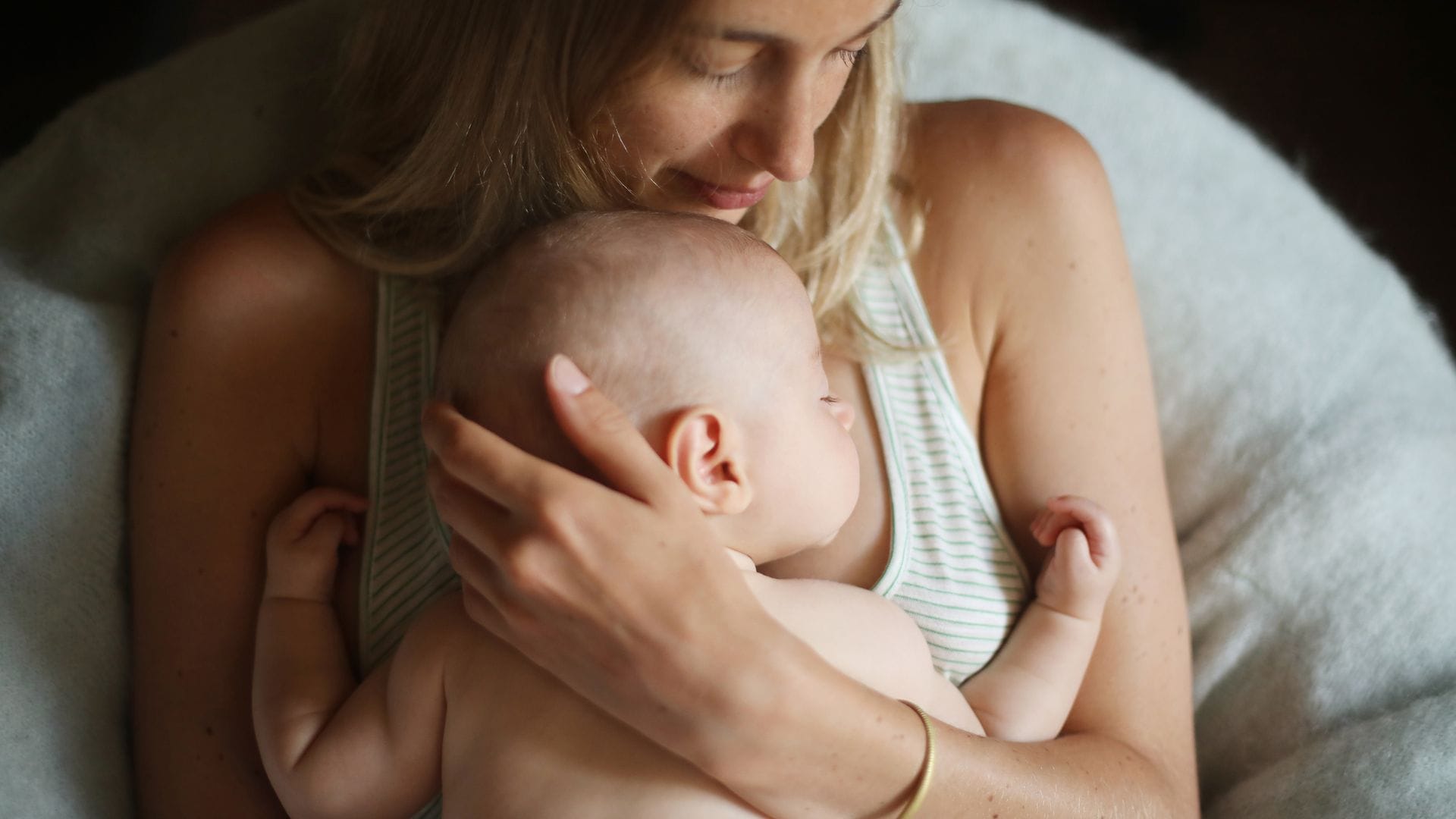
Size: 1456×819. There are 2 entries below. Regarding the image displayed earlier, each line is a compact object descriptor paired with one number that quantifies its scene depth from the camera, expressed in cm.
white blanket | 123
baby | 97
